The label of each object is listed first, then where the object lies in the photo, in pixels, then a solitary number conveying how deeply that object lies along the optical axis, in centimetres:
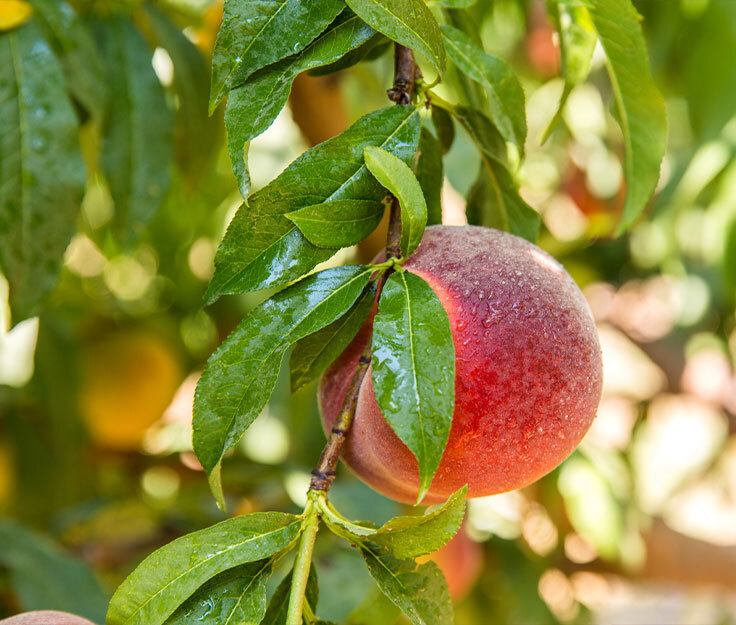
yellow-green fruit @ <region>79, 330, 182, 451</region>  143
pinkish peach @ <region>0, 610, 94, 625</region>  62
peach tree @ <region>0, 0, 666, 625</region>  60
